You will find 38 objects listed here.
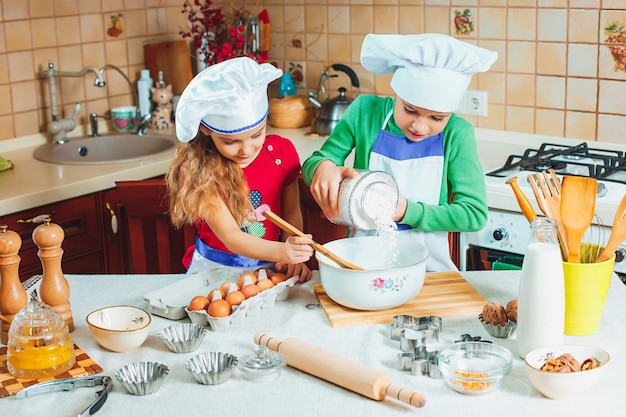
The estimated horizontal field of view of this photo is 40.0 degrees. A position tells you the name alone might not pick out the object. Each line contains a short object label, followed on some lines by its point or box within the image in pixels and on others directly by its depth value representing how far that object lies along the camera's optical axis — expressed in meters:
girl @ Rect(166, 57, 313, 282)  1.71
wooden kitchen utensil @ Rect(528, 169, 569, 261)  1.48
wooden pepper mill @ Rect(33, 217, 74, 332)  1.51
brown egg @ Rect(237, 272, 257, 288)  1.62
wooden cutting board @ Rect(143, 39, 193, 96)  3.40
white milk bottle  1.35
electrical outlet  2.93
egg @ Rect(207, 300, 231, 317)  1.52
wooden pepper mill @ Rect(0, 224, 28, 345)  1.50
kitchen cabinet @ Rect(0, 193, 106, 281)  2.53
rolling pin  1.25
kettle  3.08
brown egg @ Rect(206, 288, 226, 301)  1.56
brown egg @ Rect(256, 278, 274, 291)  1.61
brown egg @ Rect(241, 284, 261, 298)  1.58
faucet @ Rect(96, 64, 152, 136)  3.19
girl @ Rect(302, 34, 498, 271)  1.79
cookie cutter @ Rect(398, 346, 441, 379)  1.34
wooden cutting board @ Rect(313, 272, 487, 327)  1.56
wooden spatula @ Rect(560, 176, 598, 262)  1.48
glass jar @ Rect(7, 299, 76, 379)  1.38
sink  3.10
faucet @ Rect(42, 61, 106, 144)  3.06
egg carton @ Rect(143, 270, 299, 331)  1.54
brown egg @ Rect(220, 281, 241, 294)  1.60
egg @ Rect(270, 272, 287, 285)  1.64
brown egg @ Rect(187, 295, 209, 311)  1.55
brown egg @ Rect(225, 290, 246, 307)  1.56
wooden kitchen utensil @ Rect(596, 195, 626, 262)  1.47
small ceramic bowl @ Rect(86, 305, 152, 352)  1.45
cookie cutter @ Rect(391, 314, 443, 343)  1.46
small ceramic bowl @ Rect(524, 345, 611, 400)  1.25
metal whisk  1.51
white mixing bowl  1.54
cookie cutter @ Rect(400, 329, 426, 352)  1.43
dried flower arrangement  3.15
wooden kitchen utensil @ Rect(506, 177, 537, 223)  1.50
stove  2.25
